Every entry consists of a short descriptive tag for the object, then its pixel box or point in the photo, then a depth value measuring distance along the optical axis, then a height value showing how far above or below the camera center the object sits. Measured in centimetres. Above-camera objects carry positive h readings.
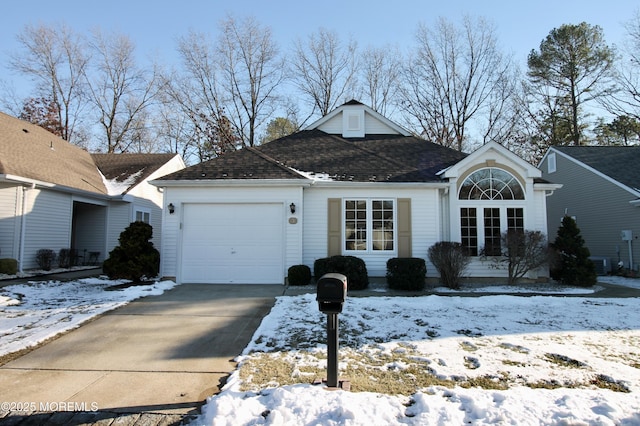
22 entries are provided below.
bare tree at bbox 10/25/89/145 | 2531 +1224
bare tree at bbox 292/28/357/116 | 2523 +1168
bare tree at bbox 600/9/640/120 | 2139 +903
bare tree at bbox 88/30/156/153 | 2658 +969
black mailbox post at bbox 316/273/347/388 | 336 -58
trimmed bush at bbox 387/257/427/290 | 938 -76
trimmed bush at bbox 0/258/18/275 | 1095 -69
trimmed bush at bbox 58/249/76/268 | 1330 -52
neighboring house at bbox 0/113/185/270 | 1174 +196
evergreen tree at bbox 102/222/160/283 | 945 -35
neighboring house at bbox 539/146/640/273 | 1387 +209
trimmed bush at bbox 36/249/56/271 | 1238 -52
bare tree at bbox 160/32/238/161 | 2431 +898
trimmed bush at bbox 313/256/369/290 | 927 -62
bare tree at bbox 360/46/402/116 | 2543 +1172
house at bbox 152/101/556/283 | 1009 +99
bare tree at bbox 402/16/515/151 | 2400 +986
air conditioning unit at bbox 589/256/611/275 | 1432 -79
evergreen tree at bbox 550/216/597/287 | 999 -39
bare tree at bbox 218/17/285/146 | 2459 +1150
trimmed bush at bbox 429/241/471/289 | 963 -45
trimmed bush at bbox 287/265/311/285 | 961 -81
